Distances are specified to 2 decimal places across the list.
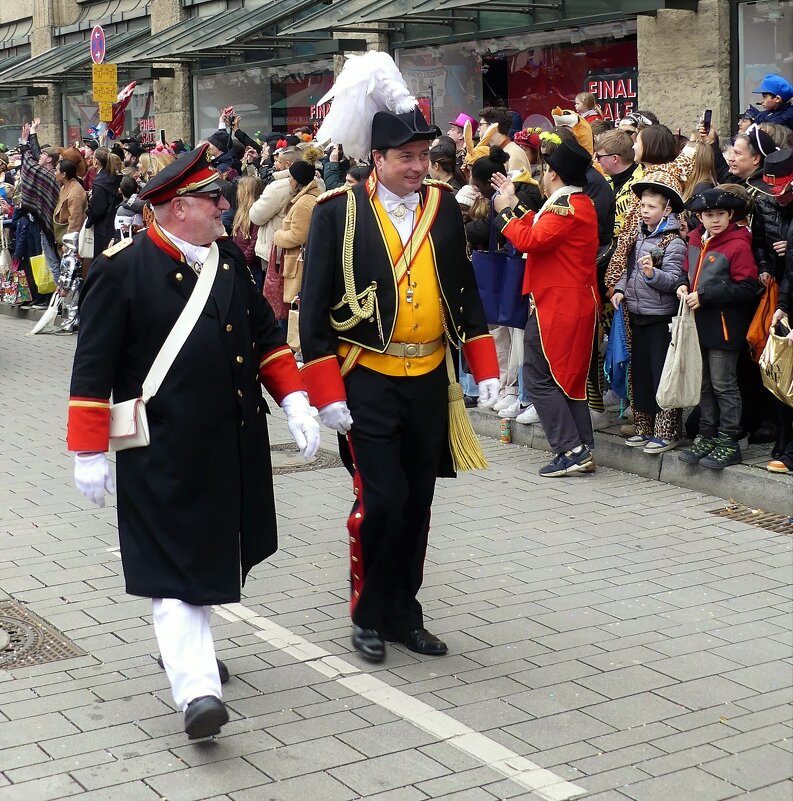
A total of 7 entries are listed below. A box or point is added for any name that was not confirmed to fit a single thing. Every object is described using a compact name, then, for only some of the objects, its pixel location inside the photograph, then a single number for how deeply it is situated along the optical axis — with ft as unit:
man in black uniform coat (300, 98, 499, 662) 17.70
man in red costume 27.04
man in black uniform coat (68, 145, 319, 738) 15.35
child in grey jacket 27.25
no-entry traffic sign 53.36
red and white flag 62.00
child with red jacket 26.02
